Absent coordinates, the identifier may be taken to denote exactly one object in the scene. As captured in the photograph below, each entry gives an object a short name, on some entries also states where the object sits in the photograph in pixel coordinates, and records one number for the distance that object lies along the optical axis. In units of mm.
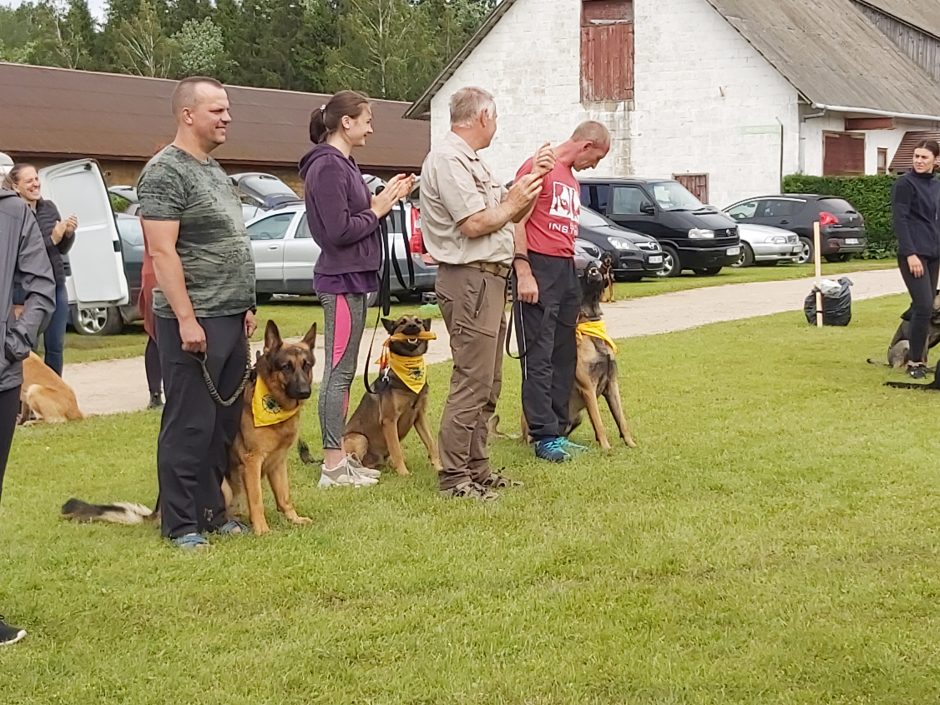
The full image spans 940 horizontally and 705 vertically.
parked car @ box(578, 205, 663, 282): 20844
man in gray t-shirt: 5320
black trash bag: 14453
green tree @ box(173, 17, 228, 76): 61562
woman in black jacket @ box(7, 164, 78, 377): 9453
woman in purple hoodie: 6418
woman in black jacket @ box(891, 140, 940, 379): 9758
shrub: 27234
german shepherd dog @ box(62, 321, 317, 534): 5812
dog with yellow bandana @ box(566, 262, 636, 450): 7770
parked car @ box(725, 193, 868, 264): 25438
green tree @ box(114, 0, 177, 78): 58562
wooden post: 14423
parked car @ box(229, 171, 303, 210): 26094
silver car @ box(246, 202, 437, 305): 18281
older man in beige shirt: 6270
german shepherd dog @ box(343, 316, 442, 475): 7230
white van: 13414
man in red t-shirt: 7219
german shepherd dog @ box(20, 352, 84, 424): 9164
